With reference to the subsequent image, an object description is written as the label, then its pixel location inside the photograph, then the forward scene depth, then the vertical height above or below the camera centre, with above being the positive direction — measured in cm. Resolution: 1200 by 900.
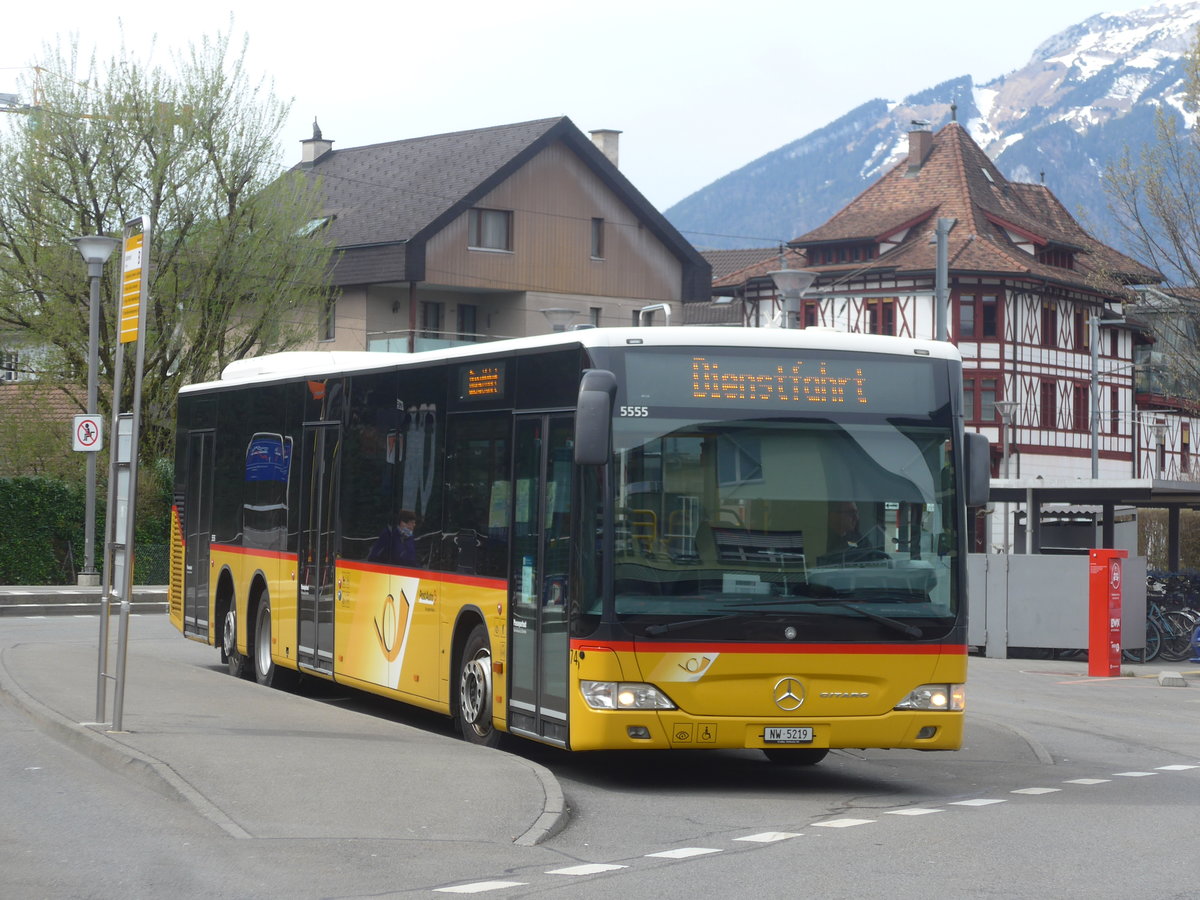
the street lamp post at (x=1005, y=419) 5072 +350
